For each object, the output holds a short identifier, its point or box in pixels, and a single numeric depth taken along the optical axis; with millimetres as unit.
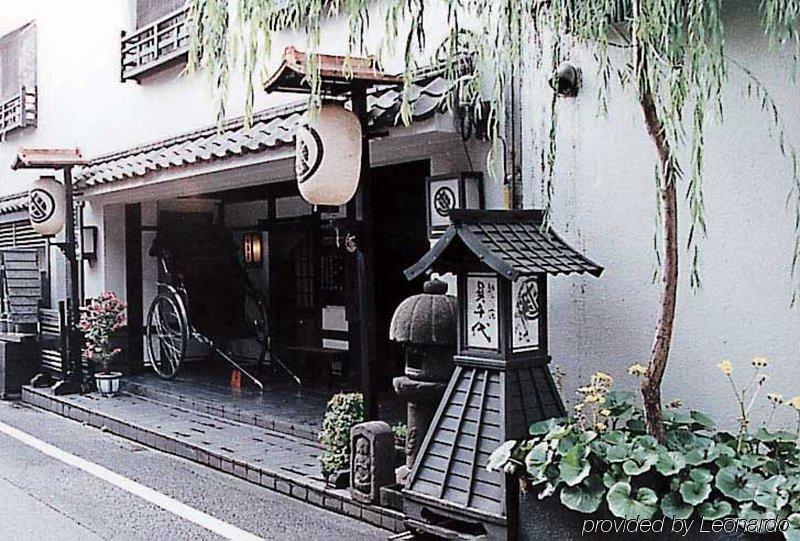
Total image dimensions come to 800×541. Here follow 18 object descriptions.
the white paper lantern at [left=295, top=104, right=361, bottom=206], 5852
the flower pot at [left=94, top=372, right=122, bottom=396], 11031
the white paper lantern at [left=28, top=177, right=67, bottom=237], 11266
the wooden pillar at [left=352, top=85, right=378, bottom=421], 6188
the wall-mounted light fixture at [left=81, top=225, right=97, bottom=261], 12555
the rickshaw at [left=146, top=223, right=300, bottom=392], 11812
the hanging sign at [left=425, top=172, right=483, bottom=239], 6562
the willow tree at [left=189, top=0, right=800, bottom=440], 4012
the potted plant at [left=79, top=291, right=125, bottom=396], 11062
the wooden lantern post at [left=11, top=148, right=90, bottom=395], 11117
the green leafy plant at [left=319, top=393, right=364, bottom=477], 6359
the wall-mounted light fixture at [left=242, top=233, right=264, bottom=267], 13094
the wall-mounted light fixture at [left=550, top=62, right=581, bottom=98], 5895
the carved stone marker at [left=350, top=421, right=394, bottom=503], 5820
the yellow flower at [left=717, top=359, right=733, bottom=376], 4609
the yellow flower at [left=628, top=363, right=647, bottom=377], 4793
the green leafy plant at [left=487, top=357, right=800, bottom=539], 4031
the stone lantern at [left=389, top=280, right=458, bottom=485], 5672
